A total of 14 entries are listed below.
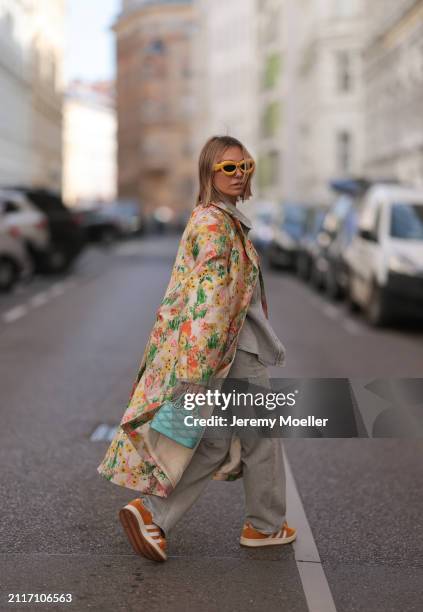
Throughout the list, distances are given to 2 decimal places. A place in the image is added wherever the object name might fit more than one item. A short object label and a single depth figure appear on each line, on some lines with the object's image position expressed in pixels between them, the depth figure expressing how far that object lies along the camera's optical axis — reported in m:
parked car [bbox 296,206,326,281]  27.81
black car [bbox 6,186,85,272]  28.36
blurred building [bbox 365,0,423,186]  39.38
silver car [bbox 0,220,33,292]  23.42
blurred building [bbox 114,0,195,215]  130.88
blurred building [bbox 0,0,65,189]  55.84
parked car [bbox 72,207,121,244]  52.16
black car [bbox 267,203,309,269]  31.86
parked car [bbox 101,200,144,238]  60.19
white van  16.69
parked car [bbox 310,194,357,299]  21.05
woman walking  4.88
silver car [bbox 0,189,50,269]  25.53
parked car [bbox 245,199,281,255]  36.95
